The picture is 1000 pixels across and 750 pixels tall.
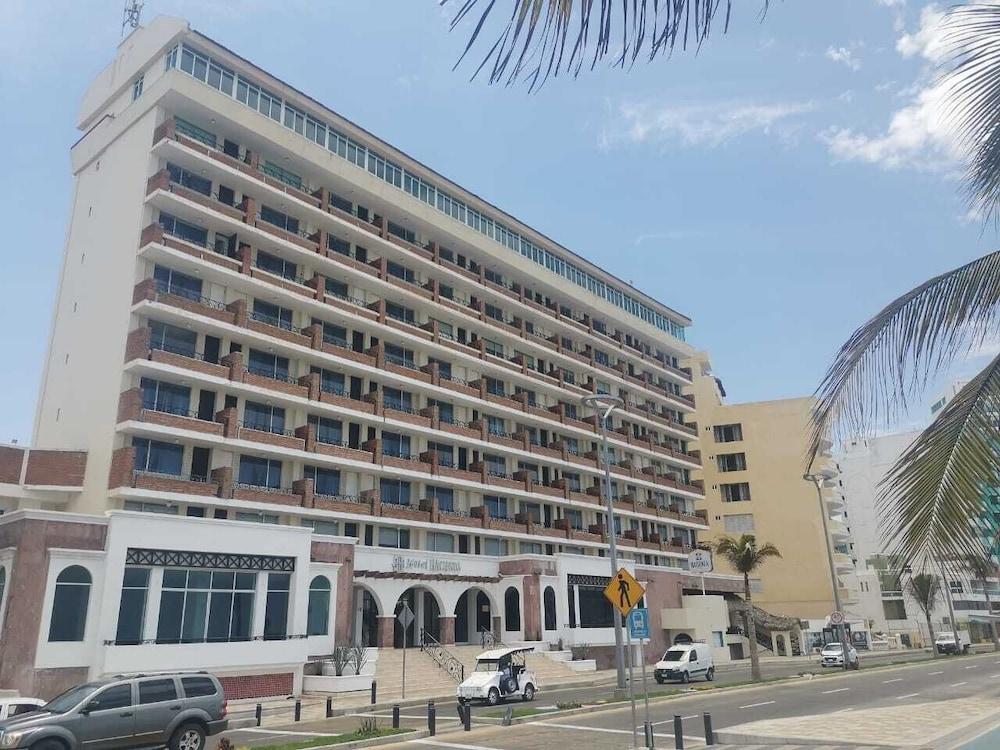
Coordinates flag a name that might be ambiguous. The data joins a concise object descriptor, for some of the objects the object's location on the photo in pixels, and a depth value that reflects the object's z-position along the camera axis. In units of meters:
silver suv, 15.27
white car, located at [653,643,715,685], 37.72
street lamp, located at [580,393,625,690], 29.66
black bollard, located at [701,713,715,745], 16.45
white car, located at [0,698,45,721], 18.42
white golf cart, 27.89
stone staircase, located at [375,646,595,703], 33.62
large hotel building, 29.08
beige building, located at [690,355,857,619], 78.31
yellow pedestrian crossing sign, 16.67
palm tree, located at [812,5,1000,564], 6.91
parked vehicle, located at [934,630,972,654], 61.62
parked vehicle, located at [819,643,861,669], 49.22
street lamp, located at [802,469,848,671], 43.06
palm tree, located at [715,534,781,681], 43.62
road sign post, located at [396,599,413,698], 28.26
